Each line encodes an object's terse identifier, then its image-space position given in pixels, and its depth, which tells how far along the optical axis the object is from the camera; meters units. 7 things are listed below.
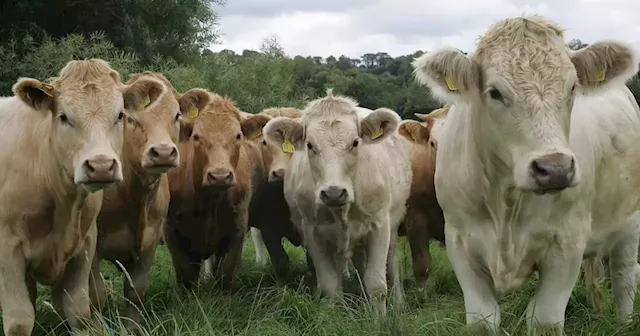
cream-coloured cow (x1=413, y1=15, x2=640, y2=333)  3.85
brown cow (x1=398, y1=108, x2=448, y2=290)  8.11
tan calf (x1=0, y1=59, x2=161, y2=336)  4.75
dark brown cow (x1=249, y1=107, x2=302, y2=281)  8.07
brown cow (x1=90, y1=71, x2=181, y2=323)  5.94
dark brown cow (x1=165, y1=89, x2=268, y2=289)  6.99
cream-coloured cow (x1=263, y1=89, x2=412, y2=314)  6.33
